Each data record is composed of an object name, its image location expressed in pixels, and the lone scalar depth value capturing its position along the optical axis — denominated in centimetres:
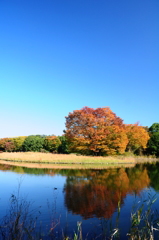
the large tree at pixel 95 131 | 4181
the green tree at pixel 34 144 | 7381
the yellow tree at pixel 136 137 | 5578
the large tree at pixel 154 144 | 6012
